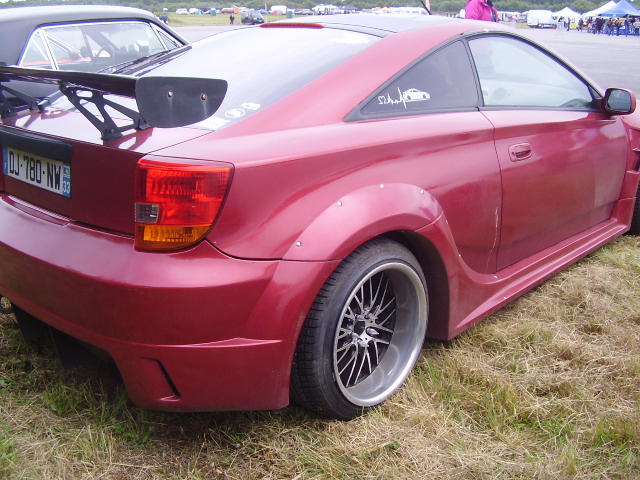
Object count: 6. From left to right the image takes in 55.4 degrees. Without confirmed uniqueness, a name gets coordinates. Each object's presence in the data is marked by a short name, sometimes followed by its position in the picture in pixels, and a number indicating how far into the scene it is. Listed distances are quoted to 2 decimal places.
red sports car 1.72
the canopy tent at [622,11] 47.62
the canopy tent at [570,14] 62.45
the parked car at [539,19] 55.31
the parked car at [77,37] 4.43
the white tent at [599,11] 51.06
